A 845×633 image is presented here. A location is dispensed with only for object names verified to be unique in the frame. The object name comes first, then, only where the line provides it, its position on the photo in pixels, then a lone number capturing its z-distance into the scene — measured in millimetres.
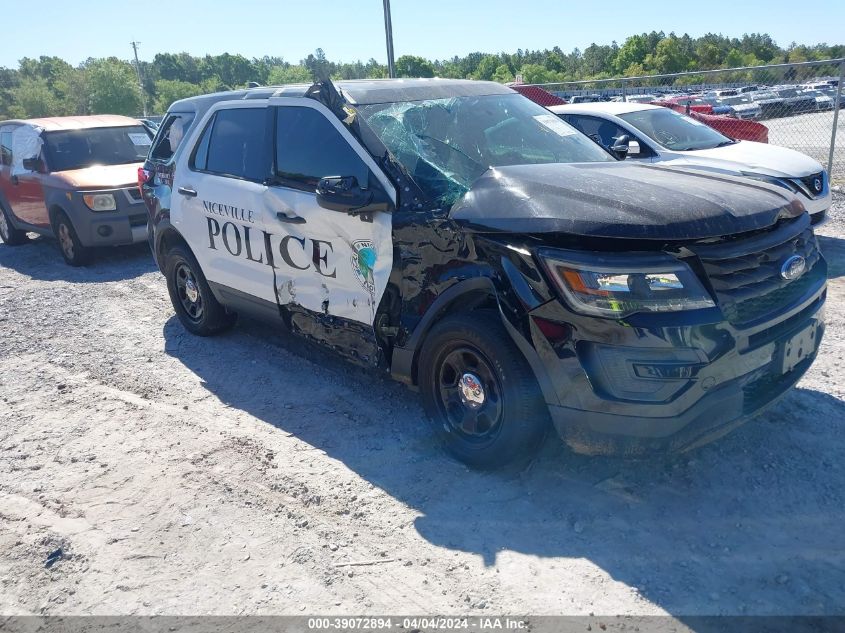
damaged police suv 2861
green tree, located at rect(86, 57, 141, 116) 76062
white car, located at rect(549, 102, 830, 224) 7328
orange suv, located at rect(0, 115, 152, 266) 8828
